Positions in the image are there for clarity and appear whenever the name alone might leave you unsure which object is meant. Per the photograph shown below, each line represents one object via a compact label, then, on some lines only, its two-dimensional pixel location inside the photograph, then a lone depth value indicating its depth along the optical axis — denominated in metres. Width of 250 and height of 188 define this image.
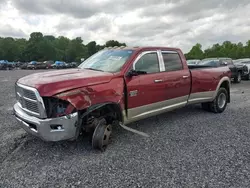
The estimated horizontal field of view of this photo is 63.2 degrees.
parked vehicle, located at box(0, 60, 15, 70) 37.69
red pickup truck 3.08
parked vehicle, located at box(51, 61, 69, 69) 46.09
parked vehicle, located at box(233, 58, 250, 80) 15.31
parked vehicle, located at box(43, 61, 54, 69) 44.19
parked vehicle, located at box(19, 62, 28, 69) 42.52
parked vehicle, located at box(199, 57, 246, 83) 13.73
